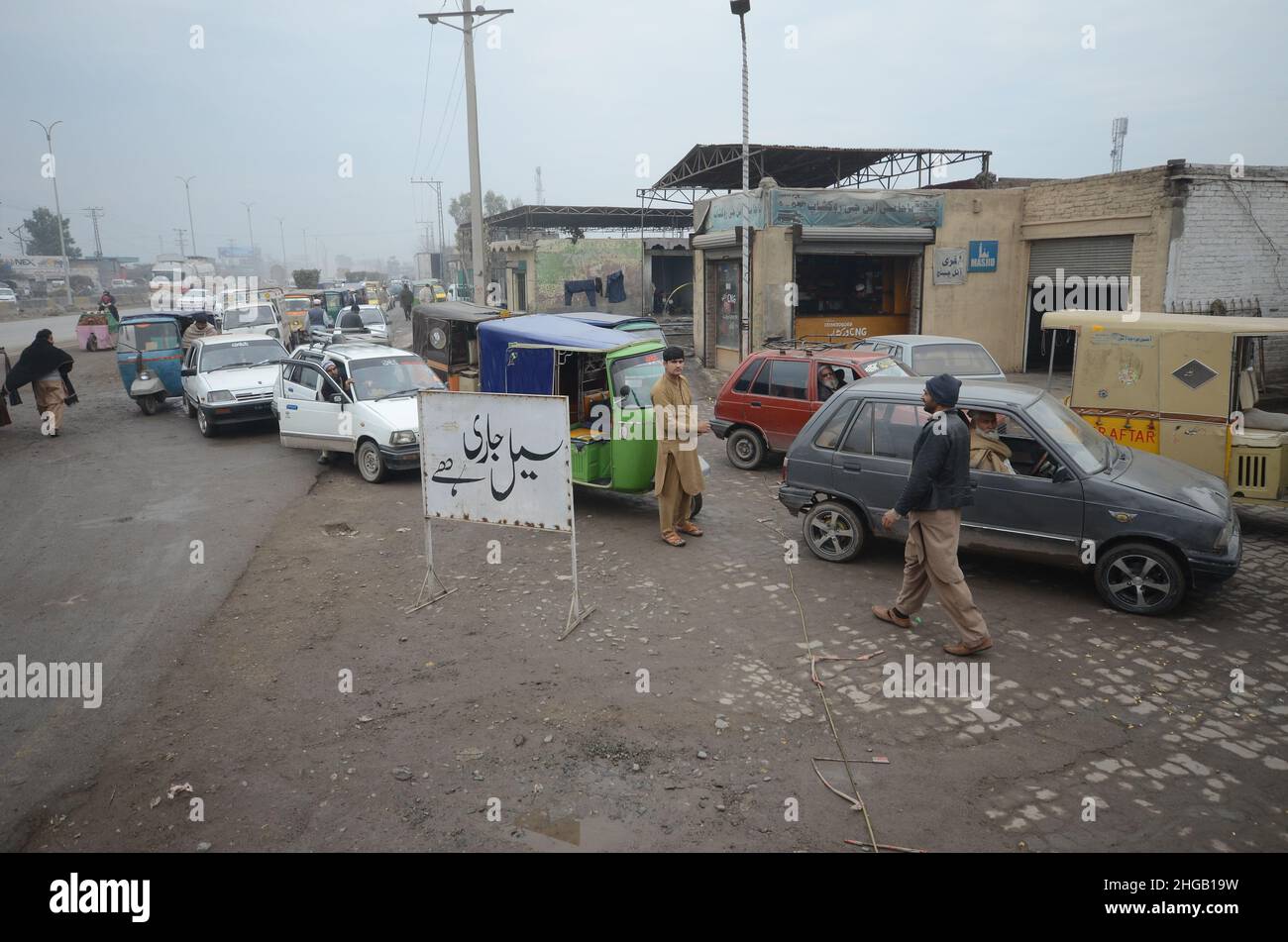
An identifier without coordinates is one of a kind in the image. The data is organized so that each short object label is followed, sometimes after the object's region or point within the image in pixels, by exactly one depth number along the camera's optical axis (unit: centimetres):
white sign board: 664
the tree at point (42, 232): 9488
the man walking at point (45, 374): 1439
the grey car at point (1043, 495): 620
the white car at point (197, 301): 2569
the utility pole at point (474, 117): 2006
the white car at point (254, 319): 2184
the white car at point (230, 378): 1453
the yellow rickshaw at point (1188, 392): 795
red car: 1068
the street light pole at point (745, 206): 1522
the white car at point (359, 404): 1120
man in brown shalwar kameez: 822
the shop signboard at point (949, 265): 1966
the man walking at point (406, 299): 4450
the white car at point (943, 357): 1206
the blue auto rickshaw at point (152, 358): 1739
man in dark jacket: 564
